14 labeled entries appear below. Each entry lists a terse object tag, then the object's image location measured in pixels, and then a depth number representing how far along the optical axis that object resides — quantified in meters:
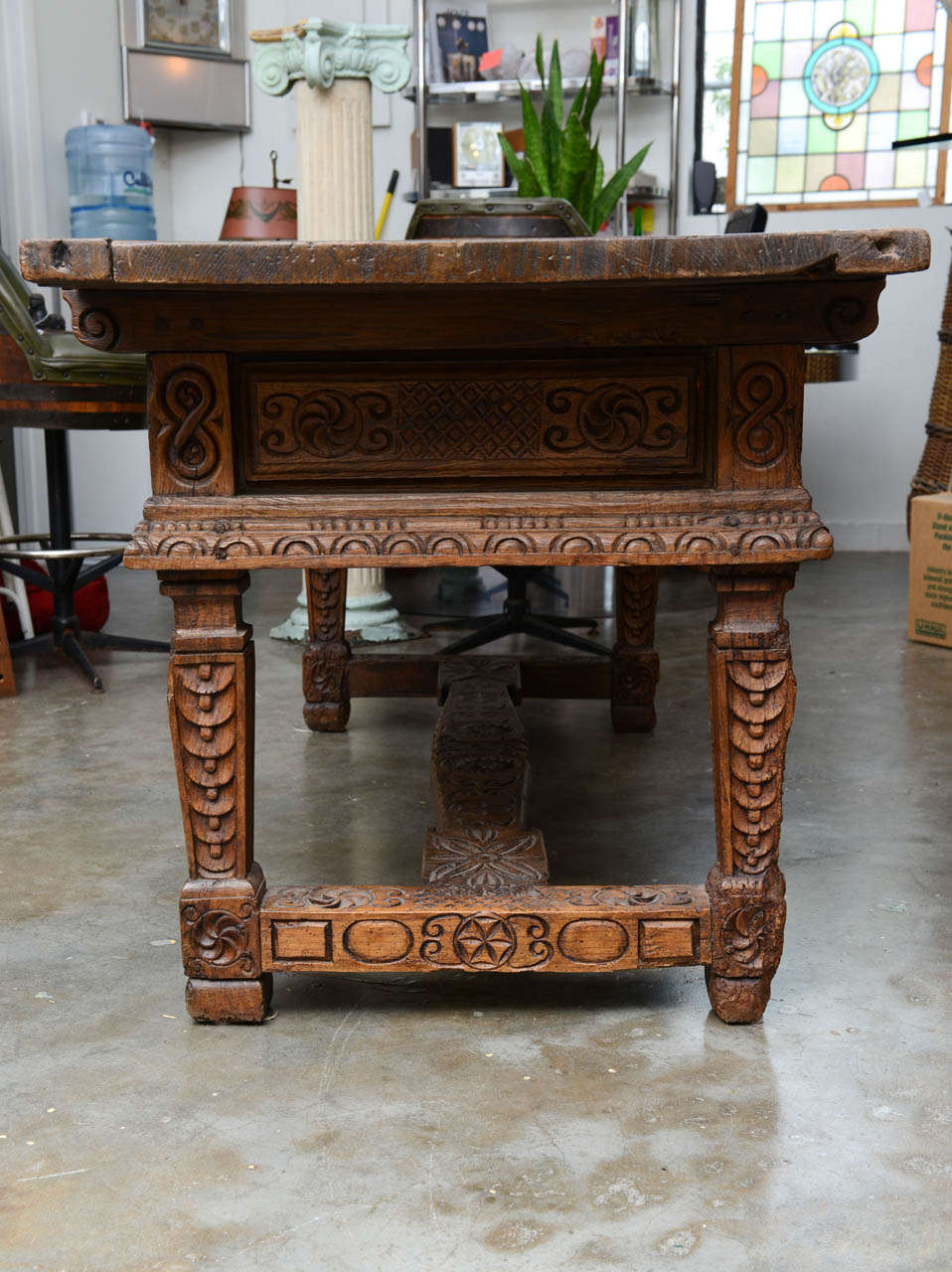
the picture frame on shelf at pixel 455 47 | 5.56
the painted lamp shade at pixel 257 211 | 4.96
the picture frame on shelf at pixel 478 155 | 5.59
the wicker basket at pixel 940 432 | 4.90
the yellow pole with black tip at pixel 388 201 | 5.13
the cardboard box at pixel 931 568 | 3.90
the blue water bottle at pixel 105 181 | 5.12
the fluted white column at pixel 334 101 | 3.87
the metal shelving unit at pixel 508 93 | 5.35
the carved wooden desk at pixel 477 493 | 1.51
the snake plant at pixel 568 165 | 3.37
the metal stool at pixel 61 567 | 3.69
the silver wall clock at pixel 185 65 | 5.52
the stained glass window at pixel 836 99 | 5.66
